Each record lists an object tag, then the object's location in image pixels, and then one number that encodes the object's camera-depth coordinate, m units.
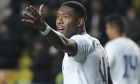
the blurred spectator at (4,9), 31.18
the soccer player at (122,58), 17.24
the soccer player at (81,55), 12.09
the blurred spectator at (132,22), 26.72
